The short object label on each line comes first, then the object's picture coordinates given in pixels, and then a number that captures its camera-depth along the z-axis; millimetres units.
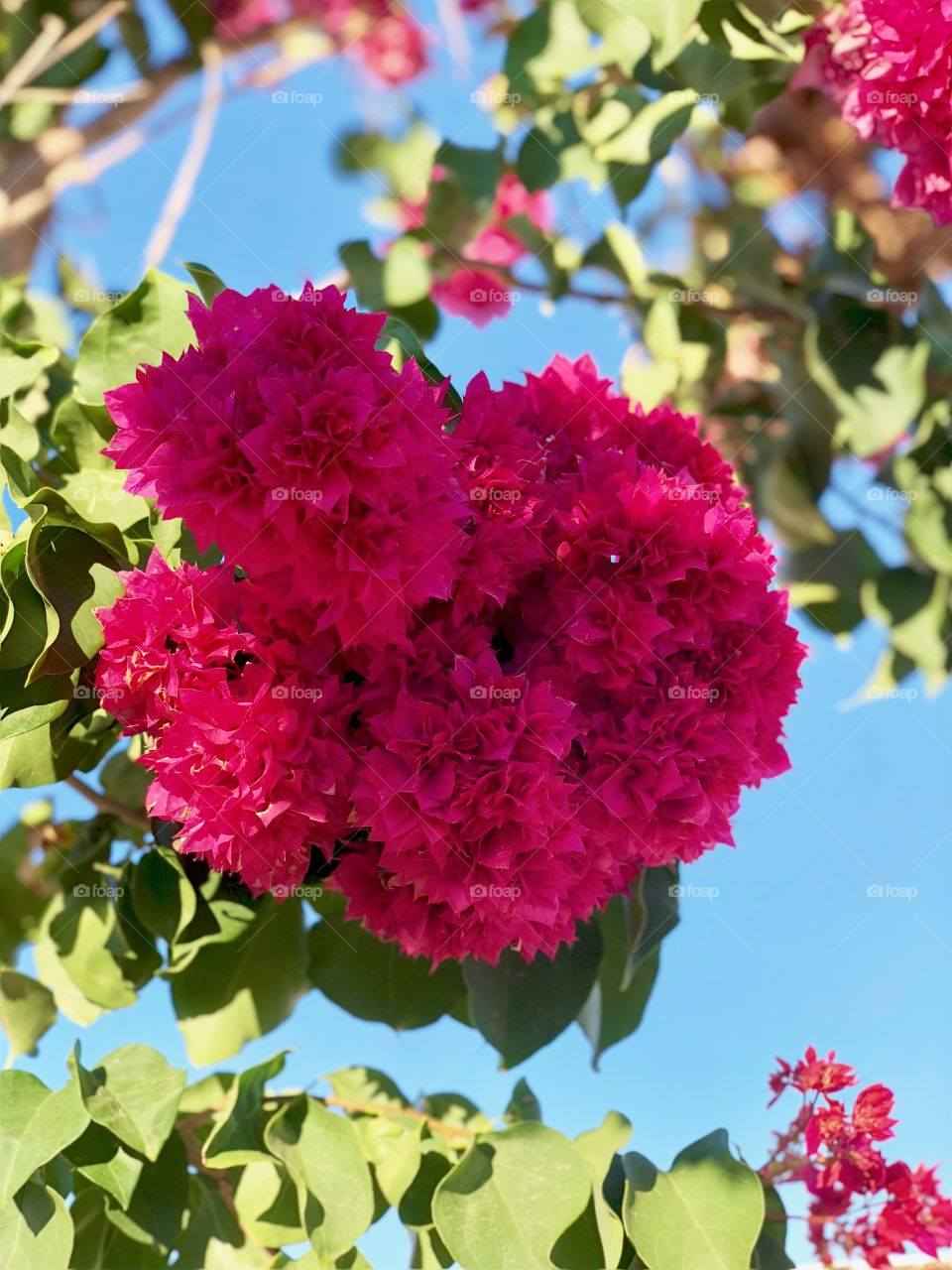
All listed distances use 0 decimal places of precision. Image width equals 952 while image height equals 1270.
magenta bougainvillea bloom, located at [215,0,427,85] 1890
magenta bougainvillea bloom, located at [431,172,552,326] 1480
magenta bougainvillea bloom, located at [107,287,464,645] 634
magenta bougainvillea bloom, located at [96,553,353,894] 666
